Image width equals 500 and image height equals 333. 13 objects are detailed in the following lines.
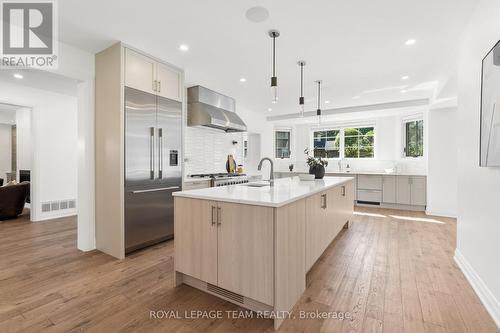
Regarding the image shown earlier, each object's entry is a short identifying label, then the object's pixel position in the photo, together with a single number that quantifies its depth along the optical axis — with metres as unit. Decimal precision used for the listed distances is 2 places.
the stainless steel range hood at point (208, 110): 4.27
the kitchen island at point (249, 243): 1.60
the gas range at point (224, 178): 4.39
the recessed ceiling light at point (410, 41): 2.73
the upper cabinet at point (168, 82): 3.24
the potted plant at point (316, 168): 3.54
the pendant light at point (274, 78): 2.47
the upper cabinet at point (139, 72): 2.85
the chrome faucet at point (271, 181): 2.57
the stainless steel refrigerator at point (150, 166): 2.87
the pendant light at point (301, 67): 3.17
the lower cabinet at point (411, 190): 5.47
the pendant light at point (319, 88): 3.83
